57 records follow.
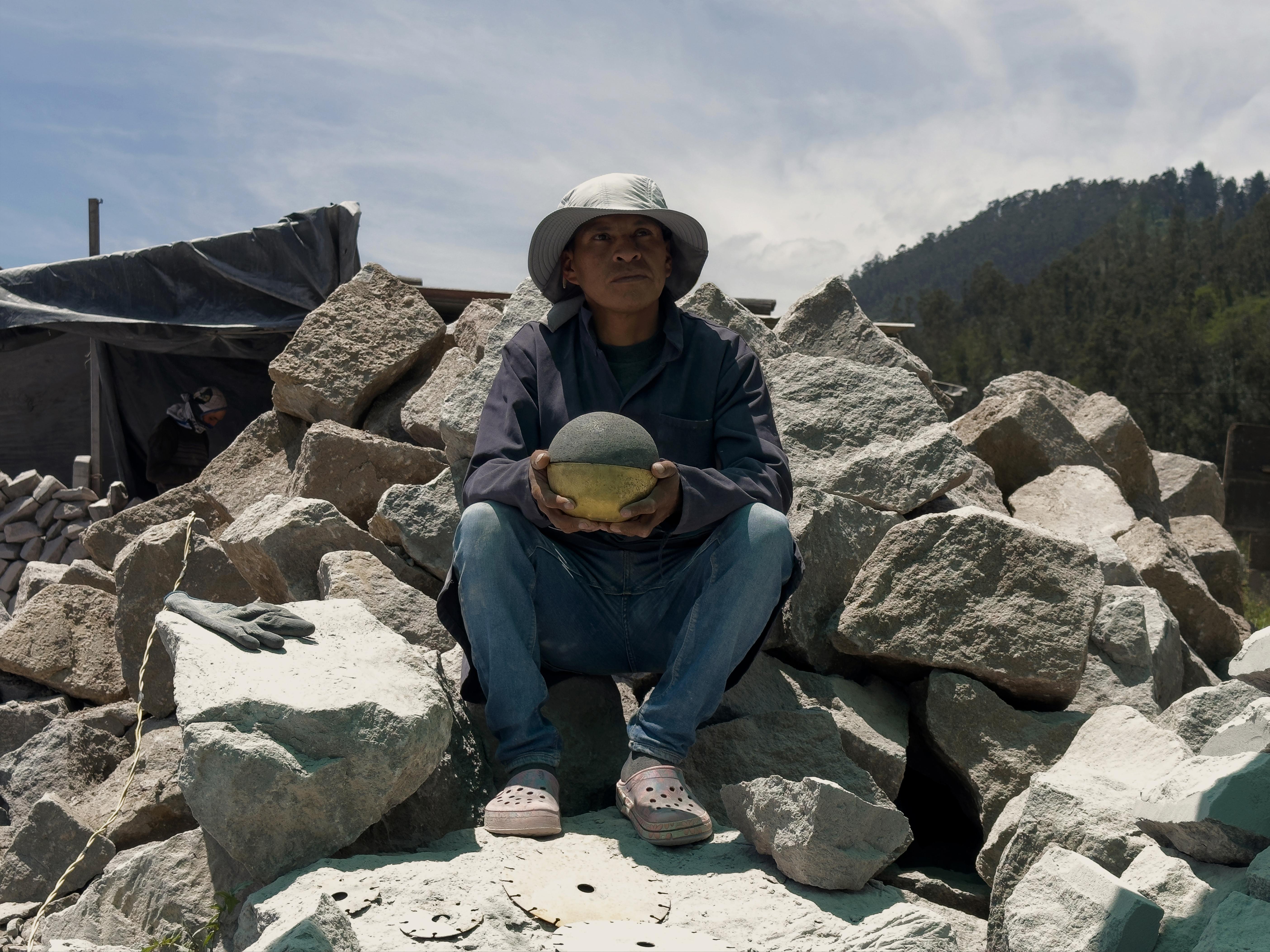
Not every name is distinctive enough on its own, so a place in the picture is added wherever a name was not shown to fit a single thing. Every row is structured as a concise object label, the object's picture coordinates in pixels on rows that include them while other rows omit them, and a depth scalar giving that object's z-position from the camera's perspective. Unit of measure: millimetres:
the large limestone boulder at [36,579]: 6203
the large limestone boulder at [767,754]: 3010
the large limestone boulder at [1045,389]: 6312
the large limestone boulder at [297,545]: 3824
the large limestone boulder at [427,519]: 3926
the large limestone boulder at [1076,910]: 1989
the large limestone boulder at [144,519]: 5270
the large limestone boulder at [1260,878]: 2062
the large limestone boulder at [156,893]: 2404
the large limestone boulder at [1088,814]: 2357
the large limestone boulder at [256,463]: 5109
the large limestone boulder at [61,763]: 4000
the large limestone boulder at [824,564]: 3598
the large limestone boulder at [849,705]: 3213
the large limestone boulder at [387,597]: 3480
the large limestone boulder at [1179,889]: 2055
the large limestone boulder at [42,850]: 3463
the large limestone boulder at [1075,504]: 5082
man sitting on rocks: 2547
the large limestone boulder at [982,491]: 4746
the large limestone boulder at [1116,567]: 4301
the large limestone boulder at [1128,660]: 3592
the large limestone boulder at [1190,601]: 4801
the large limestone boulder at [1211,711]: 2949
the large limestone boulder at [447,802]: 2543
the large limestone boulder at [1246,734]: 2438
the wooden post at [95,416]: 8188
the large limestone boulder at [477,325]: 4902
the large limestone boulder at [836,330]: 4785
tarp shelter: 7828
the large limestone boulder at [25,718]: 4438
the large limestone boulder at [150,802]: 3326
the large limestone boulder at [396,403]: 5168
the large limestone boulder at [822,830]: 2223
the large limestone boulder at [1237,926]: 1869
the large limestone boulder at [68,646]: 4535
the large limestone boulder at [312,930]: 1767
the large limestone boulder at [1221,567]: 5973
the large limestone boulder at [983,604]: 3238
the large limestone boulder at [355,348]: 5086
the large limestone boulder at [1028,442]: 5516
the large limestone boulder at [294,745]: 2205
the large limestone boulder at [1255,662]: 2650
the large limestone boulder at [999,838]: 2633
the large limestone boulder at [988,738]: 3170
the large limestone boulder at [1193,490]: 7113
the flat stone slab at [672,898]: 2025
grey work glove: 2598
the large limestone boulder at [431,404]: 4707
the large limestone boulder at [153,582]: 4227
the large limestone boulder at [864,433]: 4023
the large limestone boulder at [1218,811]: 2195
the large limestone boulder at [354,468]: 4500
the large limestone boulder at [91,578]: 5027
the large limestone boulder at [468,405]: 4059
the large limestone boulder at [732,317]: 4625
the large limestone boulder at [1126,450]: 6039
